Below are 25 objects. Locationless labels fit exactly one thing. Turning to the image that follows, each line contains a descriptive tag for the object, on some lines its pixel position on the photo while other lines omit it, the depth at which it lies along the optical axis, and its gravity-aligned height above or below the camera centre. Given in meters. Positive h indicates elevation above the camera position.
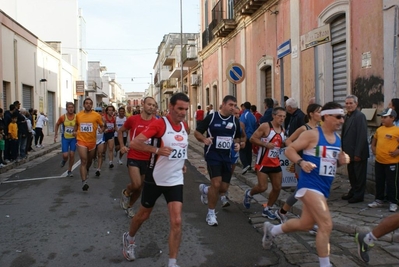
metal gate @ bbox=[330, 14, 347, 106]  10.72 +1.47
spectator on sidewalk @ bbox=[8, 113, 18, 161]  14.15 -0.43
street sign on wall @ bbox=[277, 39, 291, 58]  8.47 +1.33
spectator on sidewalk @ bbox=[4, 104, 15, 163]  14.01 -0.30
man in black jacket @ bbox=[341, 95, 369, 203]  7.51 -0.50
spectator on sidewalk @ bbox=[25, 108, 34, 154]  16.72 -0.60
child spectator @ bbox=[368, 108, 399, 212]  6.92 -0.60
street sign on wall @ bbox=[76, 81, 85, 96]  45.21 +3.35
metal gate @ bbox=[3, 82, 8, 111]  21.64 +1.33
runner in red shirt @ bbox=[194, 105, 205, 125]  25.05 +0.31
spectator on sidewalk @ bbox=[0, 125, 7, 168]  12.73 -0.57
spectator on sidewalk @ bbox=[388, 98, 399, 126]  7.14 +0.17
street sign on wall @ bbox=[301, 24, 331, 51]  7.07 +1.32
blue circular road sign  13.13 +1.36
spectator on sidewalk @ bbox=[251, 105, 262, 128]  13.70 +0.17
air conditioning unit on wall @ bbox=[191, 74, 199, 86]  32.78 +3.00
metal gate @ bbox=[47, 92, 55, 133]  32.78 +0.88
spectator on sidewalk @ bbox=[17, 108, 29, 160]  15.29 -0.48
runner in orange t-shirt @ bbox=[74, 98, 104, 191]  9.50 -0.19
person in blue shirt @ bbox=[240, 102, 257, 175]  11.85 -0.74
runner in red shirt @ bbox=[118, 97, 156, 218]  7.04 -0.61
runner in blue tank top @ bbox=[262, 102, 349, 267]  4.46 -0.43
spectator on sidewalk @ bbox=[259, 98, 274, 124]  10.45 +0.20
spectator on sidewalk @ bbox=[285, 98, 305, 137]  8.38 +0.05
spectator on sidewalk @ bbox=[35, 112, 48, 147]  21.34 -0.34
